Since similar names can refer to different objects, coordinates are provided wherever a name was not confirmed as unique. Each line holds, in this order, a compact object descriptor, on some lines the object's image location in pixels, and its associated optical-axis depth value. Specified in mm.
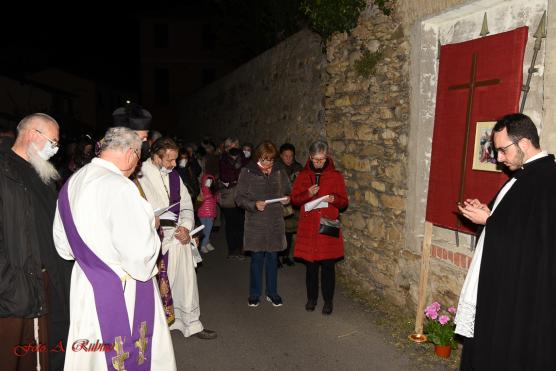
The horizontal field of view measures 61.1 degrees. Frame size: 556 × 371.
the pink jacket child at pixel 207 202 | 8289
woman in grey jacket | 5727
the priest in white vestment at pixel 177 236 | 4633
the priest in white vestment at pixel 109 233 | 2824
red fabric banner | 3971
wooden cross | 4336
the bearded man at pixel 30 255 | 3072
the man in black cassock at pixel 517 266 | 2824
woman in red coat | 5469
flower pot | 4395
